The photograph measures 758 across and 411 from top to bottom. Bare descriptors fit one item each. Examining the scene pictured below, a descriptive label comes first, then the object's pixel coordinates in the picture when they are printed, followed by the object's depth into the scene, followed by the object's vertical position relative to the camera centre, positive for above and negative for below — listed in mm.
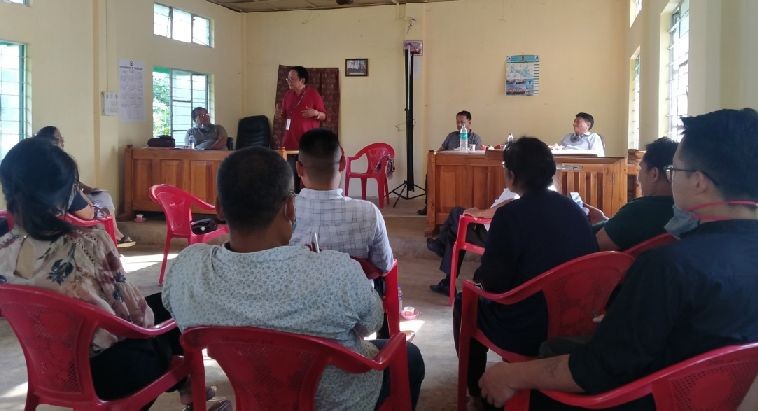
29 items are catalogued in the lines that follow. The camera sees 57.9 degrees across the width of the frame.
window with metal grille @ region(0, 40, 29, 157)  5828 +574
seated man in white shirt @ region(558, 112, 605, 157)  7750 +308
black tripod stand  9148 +393
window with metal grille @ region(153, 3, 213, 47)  8094 +1715
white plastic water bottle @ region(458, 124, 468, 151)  6430 +239
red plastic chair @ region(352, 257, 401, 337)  2826 -562
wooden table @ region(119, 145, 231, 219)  6840 -99
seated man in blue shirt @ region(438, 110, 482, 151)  8180 +333
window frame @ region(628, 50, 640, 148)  7781 +661
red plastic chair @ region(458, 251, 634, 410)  1975 -372
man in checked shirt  2652 -202
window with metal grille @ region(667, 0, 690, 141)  4738 +740
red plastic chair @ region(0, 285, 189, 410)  1687 -454
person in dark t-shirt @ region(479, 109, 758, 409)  1213 -210
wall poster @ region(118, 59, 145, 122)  7277 +778
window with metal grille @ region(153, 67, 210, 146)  8195 +809
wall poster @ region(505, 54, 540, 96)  8844 +1152
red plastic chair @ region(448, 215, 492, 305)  3953 -482
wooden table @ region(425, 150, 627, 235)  4984 -125
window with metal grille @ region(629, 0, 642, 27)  7530 +1782
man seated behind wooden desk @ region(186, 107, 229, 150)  7738 +369
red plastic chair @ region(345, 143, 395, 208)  8125 -35
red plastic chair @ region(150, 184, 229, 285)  4602 -353
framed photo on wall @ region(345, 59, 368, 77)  9414 +1317
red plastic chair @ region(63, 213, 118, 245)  3789 -372
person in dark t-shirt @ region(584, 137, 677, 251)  2375 -159
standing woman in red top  6375 +471
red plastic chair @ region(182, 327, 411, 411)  1341 -400
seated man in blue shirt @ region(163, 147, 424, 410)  1425 -249
